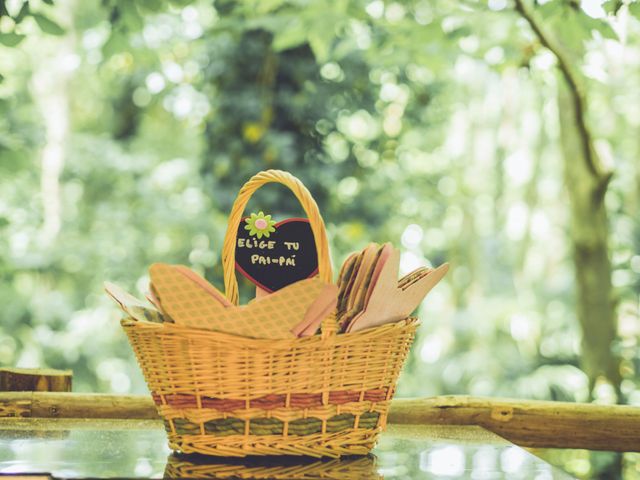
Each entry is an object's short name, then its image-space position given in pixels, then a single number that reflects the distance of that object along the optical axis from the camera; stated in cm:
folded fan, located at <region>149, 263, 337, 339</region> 223
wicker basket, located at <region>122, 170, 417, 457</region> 226
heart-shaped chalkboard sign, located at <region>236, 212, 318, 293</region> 238
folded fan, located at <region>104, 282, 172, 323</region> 229
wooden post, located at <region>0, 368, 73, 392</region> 279
